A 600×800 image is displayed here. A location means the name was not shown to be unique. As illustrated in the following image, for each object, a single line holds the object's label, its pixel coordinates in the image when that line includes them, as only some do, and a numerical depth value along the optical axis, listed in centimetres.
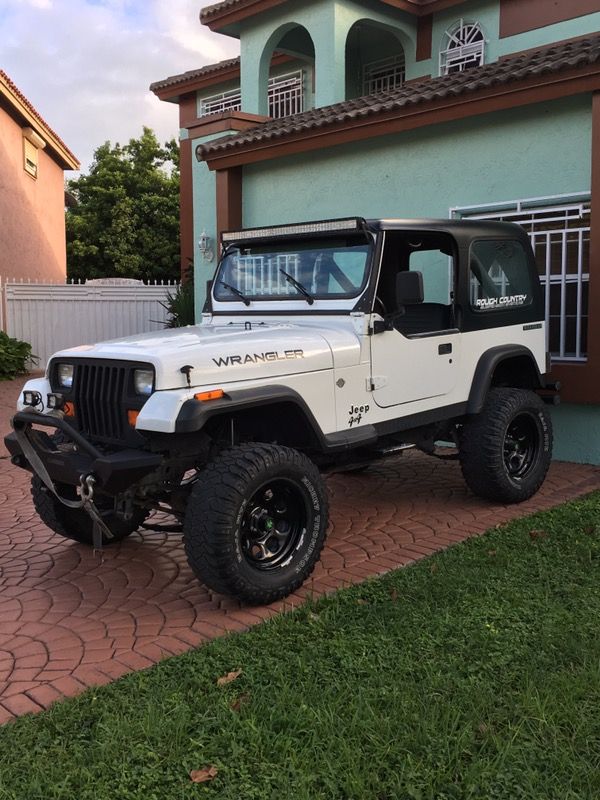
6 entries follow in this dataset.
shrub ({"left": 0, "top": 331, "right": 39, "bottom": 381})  1378
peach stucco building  1838
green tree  3025
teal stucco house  704
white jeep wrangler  389
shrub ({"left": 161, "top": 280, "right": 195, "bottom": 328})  1270
